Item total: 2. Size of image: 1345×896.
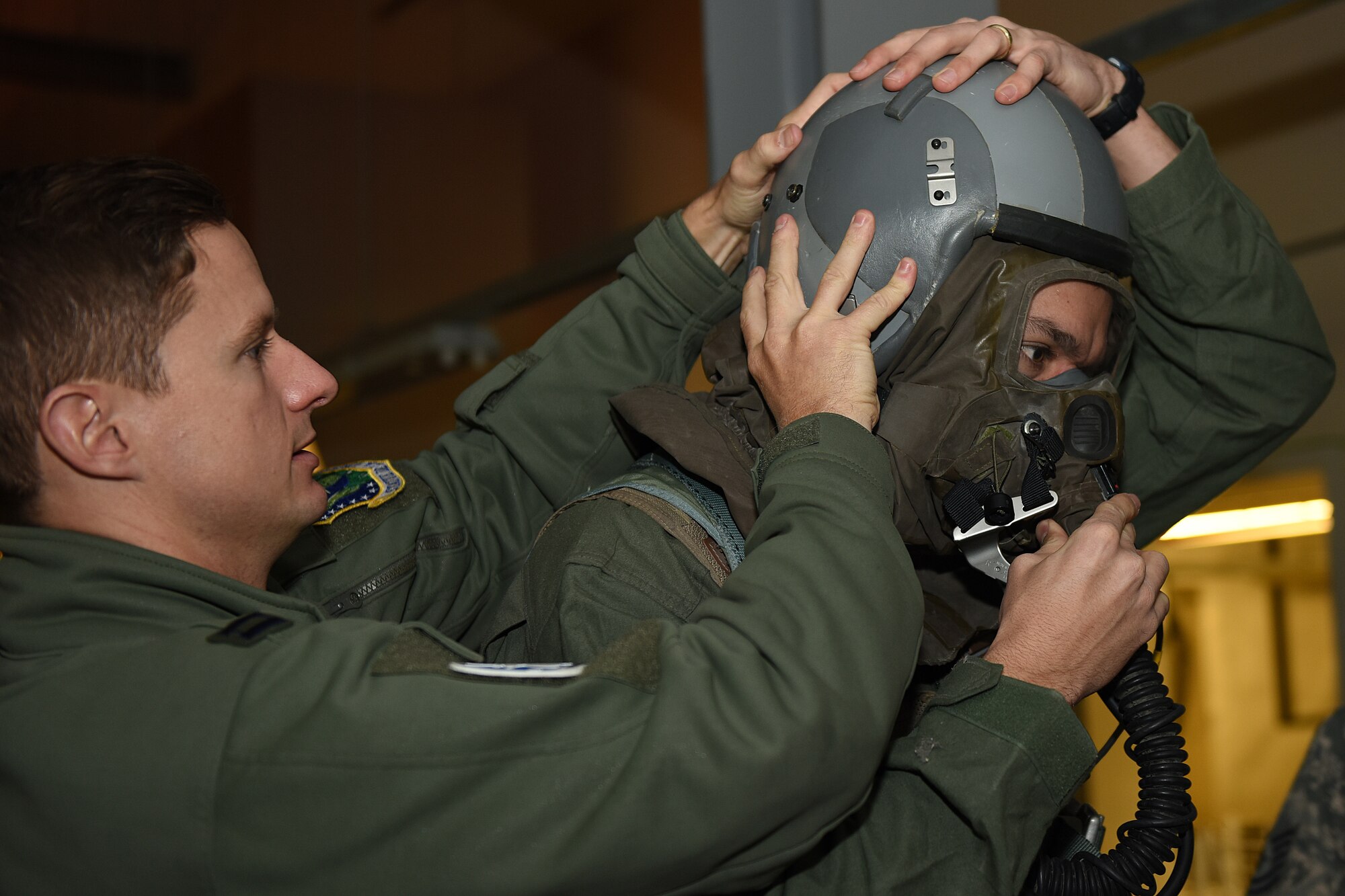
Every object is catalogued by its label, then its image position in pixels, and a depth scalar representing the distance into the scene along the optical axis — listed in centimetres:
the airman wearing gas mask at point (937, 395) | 139
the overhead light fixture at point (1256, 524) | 341
